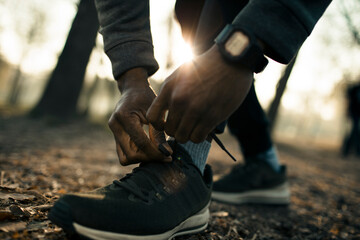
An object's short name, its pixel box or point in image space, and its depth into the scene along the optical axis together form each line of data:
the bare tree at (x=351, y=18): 11.19
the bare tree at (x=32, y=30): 18.48
